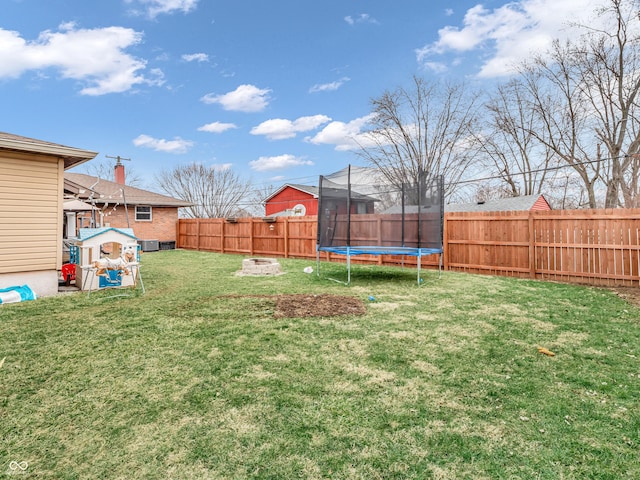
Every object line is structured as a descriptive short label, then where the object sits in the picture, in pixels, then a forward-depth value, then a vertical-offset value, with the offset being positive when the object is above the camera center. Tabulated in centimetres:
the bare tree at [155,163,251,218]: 2756 +404
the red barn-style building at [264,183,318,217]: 2122 +242
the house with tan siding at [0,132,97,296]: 531 +48
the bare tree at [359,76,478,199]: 1909 +630
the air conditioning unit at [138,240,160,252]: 1493 -38
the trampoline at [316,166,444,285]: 727 +45
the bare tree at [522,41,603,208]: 1444 +580
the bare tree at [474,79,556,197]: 1661 +504
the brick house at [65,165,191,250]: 1577 +138
